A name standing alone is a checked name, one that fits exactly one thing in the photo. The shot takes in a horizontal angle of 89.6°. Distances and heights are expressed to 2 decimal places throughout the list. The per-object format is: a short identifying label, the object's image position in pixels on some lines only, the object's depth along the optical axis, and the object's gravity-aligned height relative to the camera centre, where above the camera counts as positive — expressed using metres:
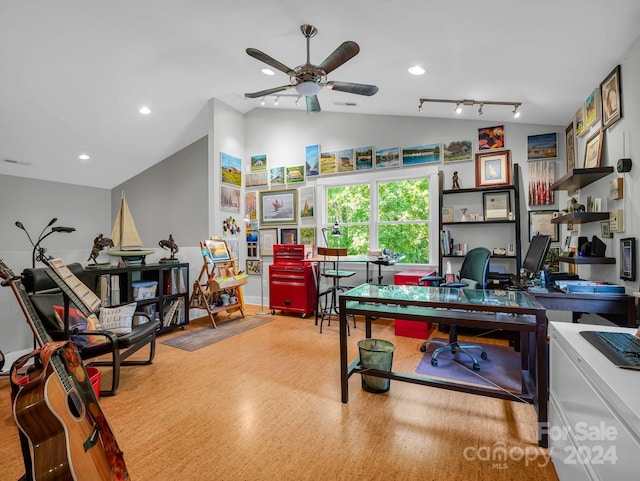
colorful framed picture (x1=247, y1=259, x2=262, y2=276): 6.07 -0.43
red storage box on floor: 3.88 -1.01
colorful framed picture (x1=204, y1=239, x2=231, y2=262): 4.70 -0.07
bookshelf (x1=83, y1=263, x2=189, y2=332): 3.58 -0.52
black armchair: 2.55 -0.69
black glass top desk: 1.88 -0.49
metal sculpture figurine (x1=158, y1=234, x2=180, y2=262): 4.40 -0.02
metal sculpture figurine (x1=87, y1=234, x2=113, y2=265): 3.56 +0.02
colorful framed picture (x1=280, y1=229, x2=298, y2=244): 5.80 +0.15
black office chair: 3.11 -0.41
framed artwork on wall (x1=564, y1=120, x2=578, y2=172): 3.58 +1.11
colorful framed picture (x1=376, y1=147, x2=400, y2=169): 4.97 +1.33
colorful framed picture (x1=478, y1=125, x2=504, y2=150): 4.30 +1.41
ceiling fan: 2.67 +1.57
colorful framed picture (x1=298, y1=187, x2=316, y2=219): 5.61 +0.75
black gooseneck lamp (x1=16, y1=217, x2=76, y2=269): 2.68 -0.06
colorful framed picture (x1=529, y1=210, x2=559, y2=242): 4.03 +0.22
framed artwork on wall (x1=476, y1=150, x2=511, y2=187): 4.25 +0.99
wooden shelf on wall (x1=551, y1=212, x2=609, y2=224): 2.70 +0.21
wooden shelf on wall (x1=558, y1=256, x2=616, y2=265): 2.62 -0.16
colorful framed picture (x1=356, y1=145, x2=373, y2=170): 5.16 +1.38
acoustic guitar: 1.14 -0.69
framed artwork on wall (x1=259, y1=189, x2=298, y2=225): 5.78 +0.69
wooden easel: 4.58 -0.55
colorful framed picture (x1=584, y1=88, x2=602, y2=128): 2.88 +1.24
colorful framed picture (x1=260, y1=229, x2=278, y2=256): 5.98 +0.08
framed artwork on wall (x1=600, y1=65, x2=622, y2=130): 2.50 +1.16
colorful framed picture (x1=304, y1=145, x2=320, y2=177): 5.57 +1.46
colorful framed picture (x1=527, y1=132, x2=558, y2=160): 4.01 +1.20
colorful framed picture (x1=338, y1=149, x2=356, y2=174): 5.31 +1.37
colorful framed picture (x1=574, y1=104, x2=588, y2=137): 3.28 +1.24
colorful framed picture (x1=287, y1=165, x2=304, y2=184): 5.73 +1.25
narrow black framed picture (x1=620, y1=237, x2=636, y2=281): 2.32 -0.14
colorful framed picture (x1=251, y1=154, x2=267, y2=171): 6.03 +1.56
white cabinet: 0.94 -0.61
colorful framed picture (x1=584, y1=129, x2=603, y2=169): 2.85 +0.84
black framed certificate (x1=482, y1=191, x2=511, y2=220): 4.20 +0.49
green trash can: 2.53 -0.96
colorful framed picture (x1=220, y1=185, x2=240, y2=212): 5.57 +0.83
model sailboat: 4.42 +0.20
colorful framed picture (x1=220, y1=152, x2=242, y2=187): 5.57 +1.36
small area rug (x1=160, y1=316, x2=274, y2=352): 3.80 -1.16
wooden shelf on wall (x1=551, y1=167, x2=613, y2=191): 2.67 +0.56
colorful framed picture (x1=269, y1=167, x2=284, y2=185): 5.89 +1.27
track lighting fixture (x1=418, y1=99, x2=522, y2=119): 3.59 +1.61
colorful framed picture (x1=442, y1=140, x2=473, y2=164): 4.49 +1.29
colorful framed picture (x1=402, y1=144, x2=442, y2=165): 4.70 +1.32
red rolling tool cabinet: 5.04 -0.57
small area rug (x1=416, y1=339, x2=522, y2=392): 2.71 -1.17
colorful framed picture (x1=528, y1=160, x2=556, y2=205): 4.04 +0.76
